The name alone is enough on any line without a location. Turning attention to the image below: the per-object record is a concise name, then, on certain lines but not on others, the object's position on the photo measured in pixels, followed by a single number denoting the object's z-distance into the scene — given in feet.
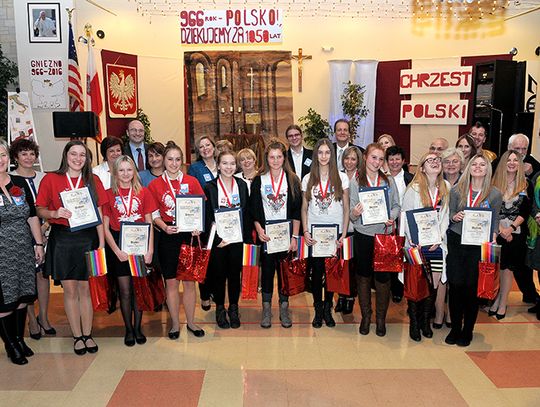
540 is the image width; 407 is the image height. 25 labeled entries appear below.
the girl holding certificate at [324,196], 12.98
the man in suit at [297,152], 16.51
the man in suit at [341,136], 16.98
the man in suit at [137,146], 17.20
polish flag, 25.89
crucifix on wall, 31.57
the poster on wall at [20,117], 23.91
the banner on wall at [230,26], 30.99
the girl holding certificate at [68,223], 11.44
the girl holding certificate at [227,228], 12.77
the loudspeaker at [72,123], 19.36
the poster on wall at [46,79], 25.58
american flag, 24.38
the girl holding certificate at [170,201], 12.48
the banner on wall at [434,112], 30.07
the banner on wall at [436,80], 29.68
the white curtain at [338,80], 31.48
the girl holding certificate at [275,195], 13.09
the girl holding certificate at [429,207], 12.39
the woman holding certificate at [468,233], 11.88
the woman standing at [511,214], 13.29
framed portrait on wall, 25.17
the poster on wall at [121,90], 28.12
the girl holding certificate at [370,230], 12.68
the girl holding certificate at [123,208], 11.97
